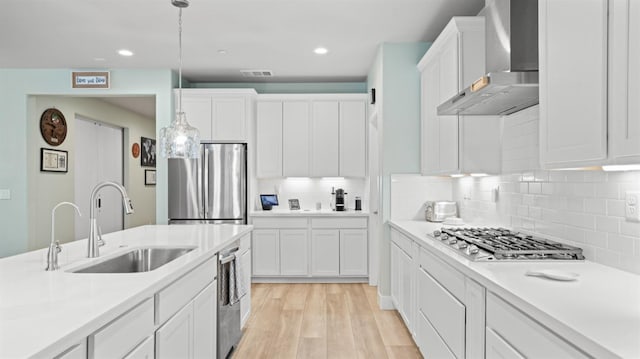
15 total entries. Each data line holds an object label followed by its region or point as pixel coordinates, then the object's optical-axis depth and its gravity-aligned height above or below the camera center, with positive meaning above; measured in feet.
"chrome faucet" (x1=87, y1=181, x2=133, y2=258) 6.75 -0.91
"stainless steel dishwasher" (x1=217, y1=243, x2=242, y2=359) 8.88 -3.07
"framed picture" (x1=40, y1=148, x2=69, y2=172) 17.84 +0.63
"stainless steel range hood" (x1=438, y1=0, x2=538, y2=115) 6.75 +2.20
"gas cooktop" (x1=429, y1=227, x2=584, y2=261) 6.40 -1.24
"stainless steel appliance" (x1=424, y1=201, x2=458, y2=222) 12.50 -1.10
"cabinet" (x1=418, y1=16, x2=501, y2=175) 9.91 +1.43
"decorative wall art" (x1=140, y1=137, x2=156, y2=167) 27.07 +1.49
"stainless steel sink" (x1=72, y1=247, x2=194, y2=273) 7.73 -1.66
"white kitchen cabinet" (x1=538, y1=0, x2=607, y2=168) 4.81 +1.20
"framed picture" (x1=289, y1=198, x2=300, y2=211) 18.75 -1.37
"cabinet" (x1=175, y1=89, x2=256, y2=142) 17.38 +2.62
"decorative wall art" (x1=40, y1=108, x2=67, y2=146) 17.89 +2.16
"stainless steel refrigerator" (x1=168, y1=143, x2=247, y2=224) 16.87 -0.70
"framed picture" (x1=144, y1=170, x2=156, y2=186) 27.62 -0.23
